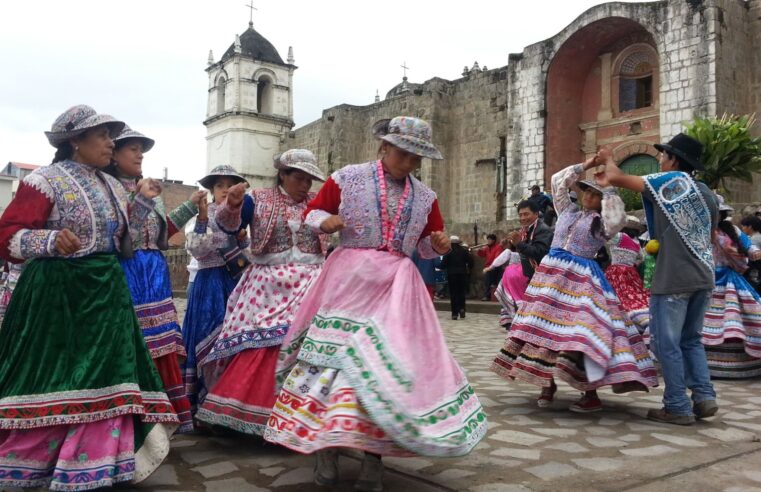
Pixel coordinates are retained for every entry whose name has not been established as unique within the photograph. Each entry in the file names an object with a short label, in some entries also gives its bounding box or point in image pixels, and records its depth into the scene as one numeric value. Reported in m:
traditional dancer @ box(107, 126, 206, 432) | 3.96
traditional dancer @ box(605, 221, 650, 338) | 6.88
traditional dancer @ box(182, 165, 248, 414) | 4.57
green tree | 13.62
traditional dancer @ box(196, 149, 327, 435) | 3.96
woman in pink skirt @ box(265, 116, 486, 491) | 2.92
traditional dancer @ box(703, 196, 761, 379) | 6.68
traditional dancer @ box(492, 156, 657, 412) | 4.91
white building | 38.16
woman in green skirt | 3.09
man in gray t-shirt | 4.65
